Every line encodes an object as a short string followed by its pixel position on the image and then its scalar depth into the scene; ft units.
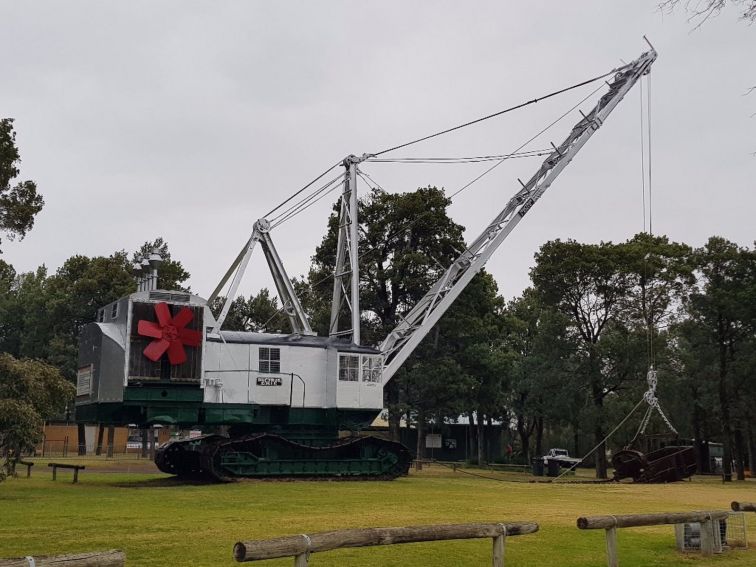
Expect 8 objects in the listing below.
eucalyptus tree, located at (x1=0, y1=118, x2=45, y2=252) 82.48
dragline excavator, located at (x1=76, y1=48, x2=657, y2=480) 87.25
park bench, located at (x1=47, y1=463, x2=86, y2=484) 89.45
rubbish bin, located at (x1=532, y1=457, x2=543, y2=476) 134.41
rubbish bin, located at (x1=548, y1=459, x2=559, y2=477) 133.28
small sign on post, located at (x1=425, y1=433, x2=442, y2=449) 191.78
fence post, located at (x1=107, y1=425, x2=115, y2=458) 179.63
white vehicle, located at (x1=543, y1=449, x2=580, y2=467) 137.49
